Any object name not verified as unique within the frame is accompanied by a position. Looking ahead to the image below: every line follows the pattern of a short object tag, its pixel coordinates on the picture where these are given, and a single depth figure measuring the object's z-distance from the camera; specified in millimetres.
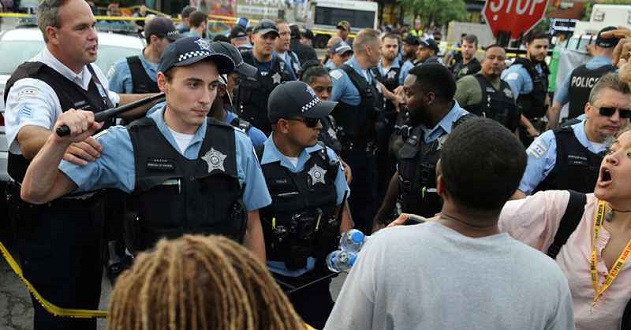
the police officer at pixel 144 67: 4992
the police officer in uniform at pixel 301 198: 2869
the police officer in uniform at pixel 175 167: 2256
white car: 5506
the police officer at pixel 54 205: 2619
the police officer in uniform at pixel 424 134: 3586
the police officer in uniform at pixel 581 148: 3111
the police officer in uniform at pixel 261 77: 6027
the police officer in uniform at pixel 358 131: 5527
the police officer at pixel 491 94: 5570
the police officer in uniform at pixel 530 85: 6977
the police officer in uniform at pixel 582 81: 5734
